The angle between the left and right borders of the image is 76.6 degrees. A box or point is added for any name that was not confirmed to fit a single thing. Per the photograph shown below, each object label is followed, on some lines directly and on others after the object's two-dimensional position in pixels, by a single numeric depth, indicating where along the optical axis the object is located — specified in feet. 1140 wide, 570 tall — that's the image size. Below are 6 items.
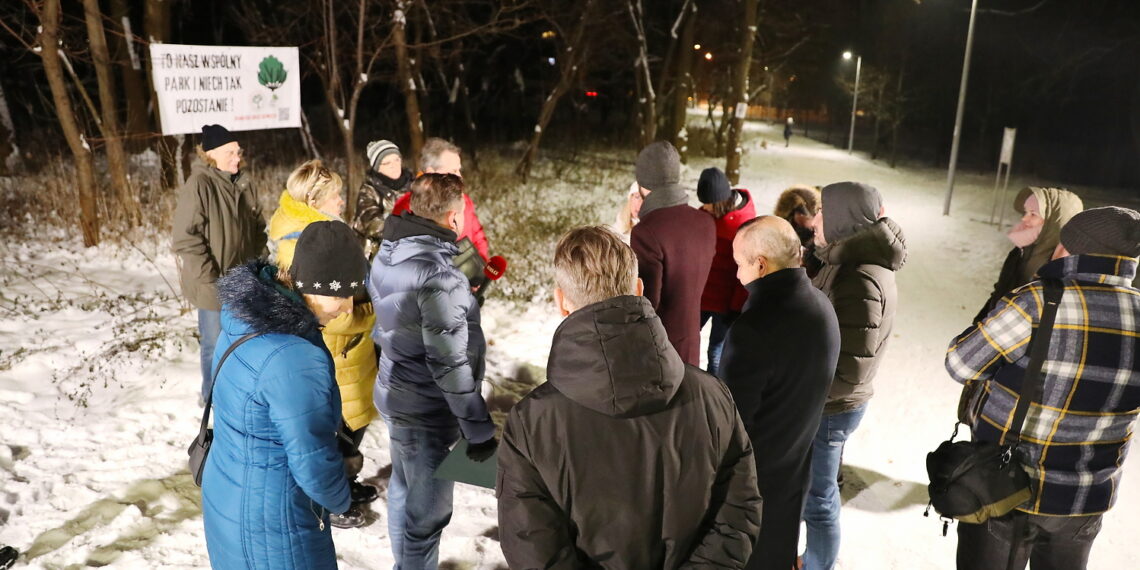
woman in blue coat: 7.29
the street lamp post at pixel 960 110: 54.19
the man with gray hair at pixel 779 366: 8.55
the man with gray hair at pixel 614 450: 5.81
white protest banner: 19.76
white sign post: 48.08
